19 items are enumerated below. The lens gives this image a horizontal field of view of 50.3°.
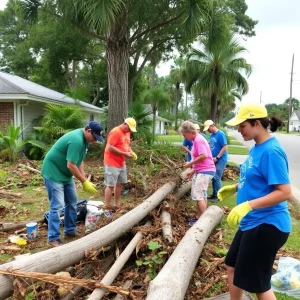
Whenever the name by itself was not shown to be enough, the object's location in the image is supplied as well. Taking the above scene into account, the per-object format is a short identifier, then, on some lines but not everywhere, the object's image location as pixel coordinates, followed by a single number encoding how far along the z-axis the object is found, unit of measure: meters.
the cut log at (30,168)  9.95
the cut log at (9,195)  7.46
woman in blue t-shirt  2.26
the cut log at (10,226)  5.12
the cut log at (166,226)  4.05
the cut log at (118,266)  2.84
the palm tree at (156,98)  34.16
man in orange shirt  5.90
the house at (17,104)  12.88
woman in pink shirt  5.16
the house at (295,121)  87.95
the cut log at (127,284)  3.29
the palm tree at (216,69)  17.17
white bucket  4.73
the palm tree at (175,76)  19.24
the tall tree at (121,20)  10.24
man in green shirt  4.30
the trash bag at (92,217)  4.99
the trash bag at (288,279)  3.34
